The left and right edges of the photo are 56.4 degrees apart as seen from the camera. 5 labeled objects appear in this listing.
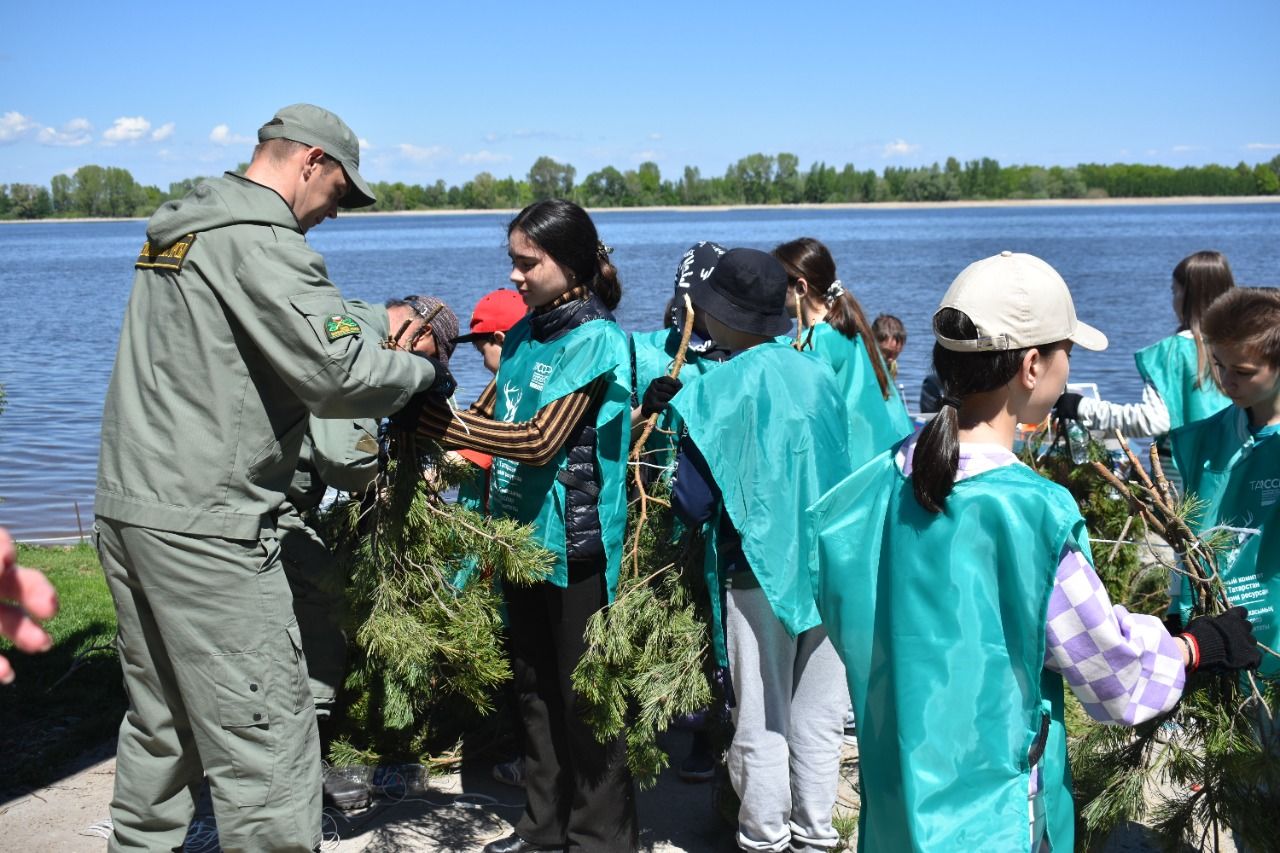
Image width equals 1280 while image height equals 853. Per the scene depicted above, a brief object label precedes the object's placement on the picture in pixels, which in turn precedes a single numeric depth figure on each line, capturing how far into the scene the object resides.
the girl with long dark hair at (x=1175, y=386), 4.77
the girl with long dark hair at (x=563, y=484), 3.83
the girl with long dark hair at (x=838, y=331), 4.78
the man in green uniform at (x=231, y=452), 3.14
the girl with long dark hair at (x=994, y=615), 2.31
